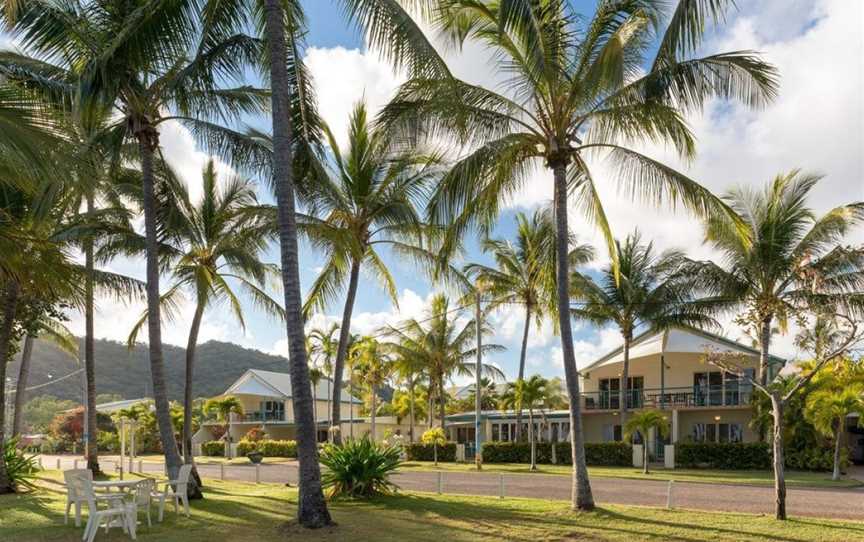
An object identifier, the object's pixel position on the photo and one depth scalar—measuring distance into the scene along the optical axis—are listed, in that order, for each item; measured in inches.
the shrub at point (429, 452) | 1459.2
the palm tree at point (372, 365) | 1483.8
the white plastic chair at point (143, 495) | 443.0
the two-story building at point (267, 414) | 2133.4
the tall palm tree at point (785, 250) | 993.5
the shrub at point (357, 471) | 611.8
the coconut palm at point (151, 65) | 485.7
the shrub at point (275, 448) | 1811.0
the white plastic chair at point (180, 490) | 495.6
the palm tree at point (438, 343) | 1576.0
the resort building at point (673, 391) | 1312.7
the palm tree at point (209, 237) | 727.7
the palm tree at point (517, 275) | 1325.0
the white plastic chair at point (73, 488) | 465.1
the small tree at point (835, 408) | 918.4
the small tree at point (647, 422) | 1063.6
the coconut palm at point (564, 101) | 505.4
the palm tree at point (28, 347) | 1106.7
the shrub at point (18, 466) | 722.8
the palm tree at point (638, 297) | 1205.1
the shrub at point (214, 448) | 1971.0
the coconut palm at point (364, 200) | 742.5
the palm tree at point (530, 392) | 1258.6
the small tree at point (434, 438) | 1422.2
